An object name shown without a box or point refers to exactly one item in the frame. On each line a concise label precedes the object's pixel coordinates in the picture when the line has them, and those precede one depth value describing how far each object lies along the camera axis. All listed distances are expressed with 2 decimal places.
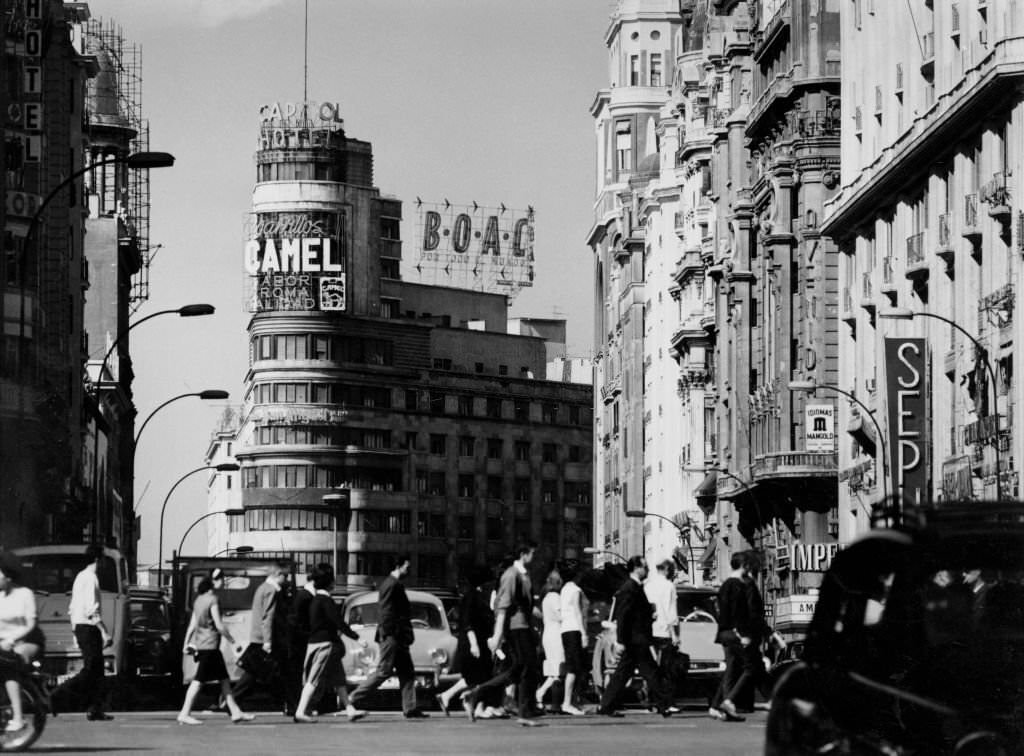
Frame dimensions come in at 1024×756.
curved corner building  162.75
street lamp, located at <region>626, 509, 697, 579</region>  107.06
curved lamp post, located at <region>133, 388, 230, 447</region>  60.74
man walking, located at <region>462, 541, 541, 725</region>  26.42
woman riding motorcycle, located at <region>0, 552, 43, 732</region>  21.05
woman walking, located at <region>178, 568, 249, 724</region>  26.29
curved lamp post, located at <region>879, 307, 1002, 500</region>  50.34
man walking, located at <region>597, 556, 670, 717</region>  27.34
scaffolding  136.38
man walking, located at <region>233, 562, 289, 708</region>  28.70
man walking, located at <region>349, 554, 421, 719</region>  27.09
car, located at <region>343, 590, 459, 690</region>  32.19
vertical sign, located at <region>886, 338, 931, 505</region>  61.12
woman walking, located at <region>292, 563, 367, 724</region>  26.36
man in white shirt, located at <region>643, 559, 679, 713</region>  29.19
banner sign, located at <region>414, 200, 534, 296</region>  179.38
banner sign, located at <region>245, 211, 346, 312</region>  165.75
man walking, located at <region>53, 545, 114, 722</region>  26.78
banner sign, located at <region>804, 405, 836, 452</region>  76.69
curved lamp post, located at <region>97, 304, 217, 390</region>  50.81
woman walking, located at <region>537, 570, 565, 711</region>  29.16
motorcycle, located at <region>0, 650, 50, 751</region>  19.84
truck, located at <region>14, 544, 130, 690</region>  32.66
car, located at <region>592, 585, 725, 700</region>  33.34
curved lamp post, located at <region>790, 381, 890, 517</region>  60.93
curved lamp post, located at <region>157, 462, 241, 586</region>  58.79
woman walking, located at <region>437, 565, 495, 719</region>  27.80
